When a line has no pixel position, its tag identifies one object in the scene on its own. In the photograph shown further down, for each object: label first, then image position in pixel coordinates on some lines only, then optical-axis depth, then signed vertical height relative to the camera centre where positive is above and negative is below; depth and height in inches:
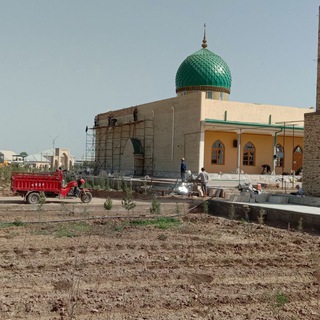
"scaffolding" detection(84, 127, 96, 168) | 1549.6 +44.9
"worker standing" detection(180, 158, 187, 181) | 903.1 +0.7
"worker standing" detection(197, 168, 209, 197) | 768.3 -17.7
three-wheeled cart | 657.0 -28.4
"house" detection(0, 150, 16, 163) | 3472.4 +84.6
